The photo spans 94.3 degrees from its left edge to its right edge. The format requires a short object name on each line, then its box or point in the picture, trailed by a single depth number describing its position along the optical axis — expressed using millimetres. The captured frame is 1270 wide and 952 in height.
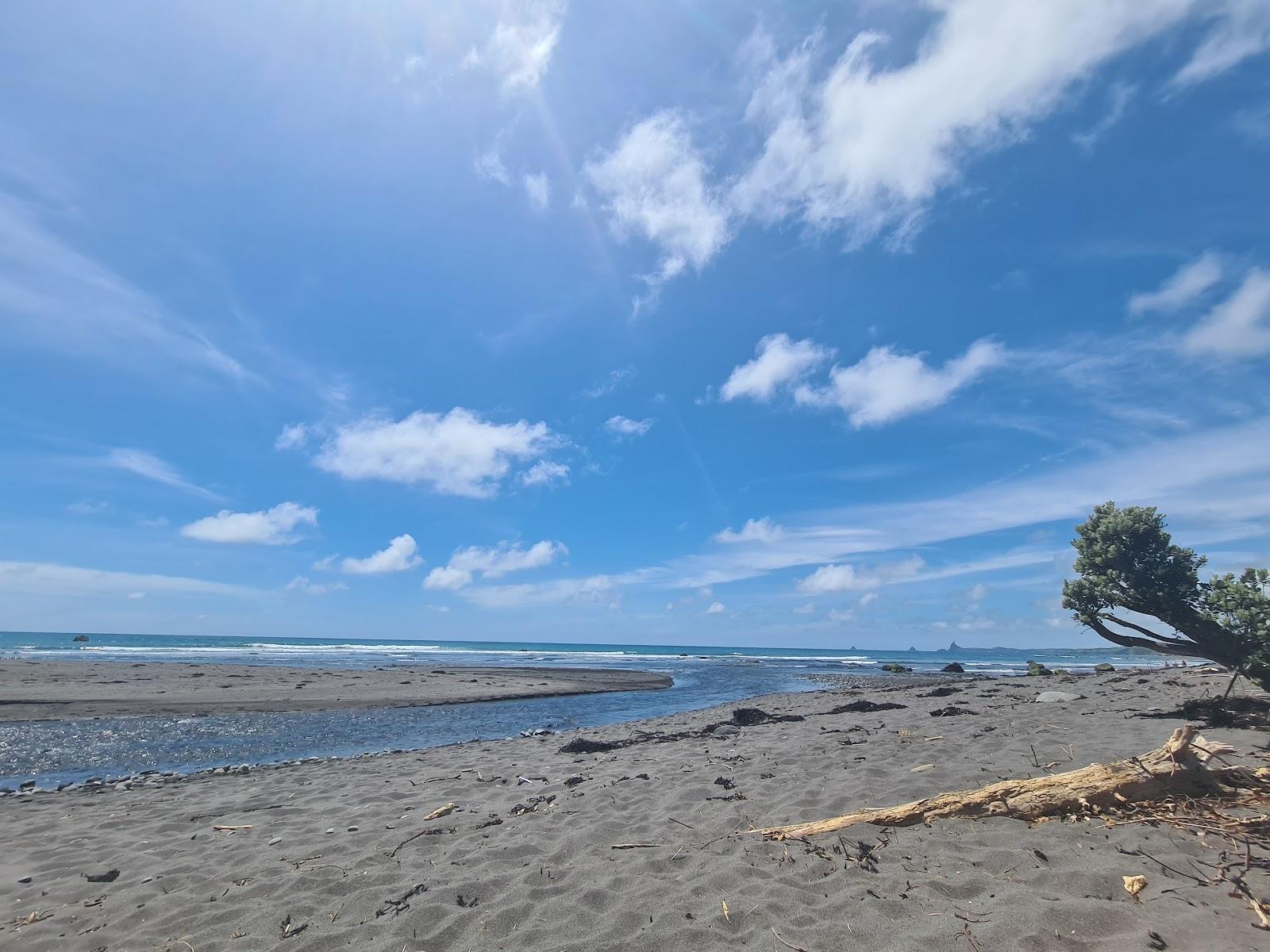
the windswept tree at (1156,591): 12039
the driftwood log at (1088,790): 6035
